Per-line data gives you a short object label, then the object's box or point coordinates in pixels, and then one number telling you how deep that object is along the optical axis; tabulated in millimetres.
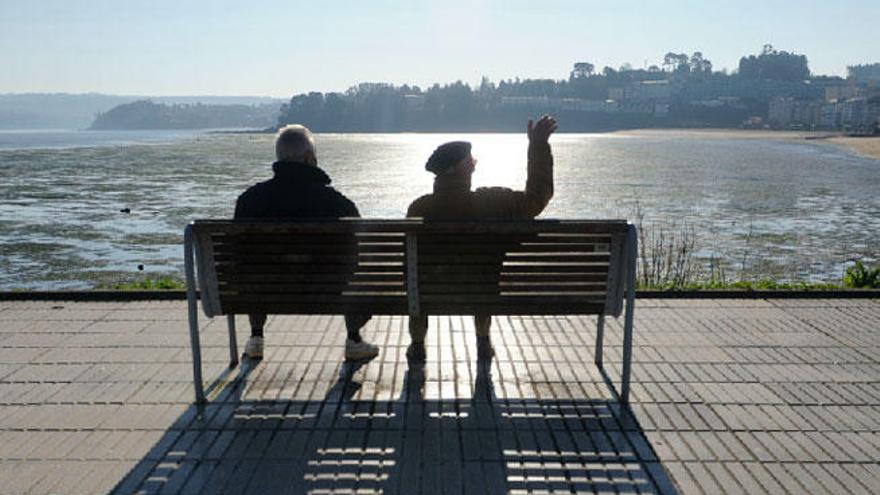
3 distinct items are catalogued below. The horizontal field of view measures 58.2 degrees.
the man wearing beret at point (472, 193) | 4273
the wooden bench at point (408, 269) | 3900
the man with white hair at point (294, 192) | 4434
